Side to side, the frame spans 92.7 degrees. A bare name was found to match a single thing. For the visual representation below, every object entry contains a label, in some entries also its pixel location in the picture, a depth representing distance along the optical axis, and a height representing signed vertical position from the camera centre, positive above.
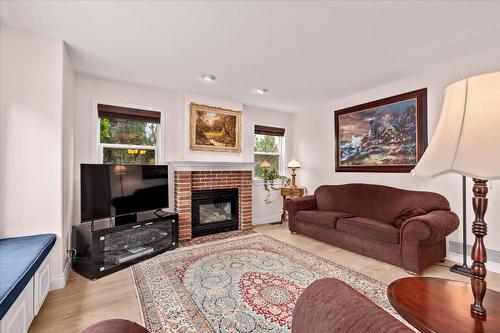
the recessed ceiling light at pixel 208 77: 3.32 +1.27
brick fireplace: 3.84 -0.28
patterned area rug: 1.84 -1.17
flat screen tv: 2.79 -0.28
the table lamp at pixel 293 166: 4.98 +0.01
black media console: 2.61 -0.94
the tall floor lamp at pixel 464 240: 2.69 -0.87
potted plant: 5.04 -0.22
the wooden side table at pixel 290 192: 4.80 -0.52
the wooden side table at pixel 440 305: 0.82 -0.55
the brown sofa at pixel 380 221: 2.63 -0.75
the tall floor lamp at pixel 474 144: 0.77 +0.07
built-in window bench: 1.32 -0.69
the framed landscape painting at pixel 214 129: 4.08 +0.69
